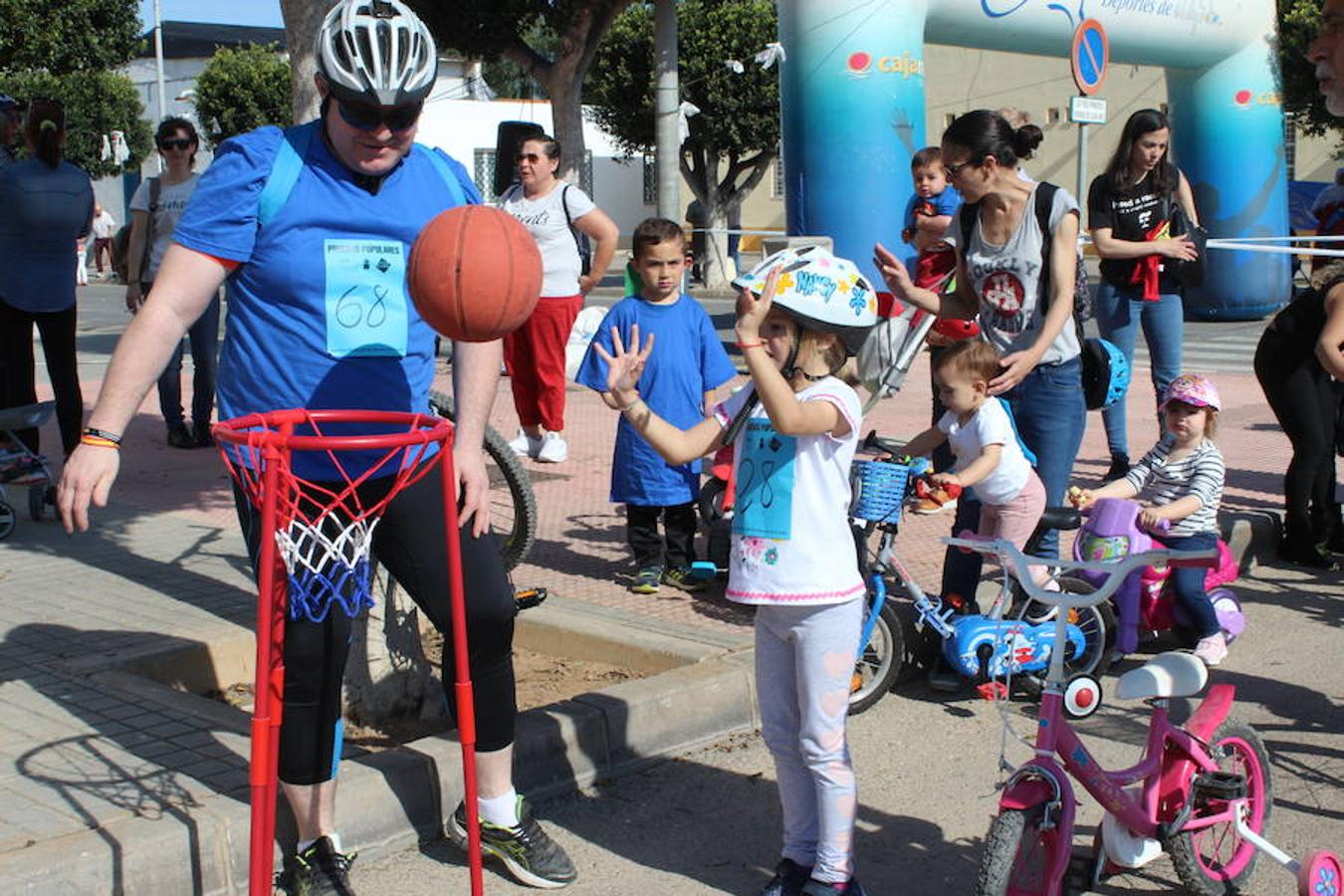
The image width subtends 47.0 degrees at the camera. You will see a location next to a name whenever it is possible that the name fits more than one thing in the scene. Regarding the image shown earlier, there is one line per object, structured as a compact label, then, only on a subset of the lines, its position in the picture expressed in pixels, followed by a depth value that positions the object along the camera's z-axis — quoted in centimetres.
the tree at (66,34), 2408
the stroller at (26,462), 775
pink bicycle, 349
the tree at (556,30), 2142
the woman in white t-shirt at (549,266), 899
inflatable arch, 1520
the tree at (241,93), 4434
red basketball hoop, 311
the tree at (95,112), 4303
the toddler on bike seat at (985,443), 533
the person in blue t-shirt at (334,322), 351
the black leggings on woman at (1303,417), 739
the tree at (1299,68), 3097
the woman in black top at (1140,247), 848
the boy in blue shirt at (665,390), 650
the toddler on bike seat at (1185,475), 600
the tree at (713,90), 3356
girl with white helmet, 370
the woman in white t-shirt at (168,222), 964
